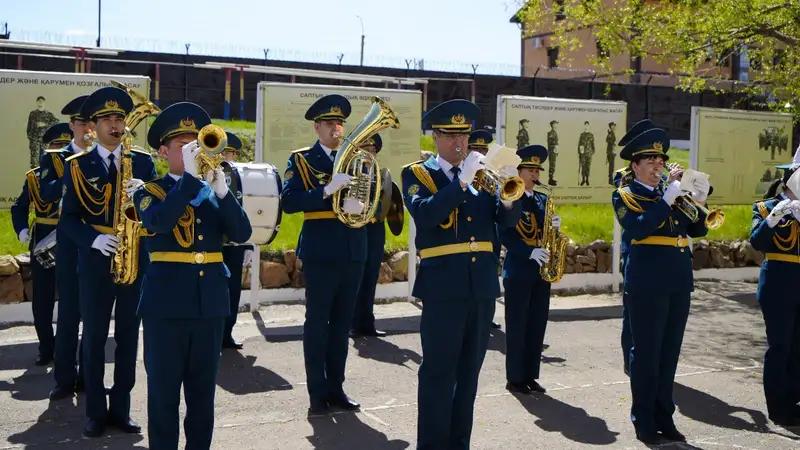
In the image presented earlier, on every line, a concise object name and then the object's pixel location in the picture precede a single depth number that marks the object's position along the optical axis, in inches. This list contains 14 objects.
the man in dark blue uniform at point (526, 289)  313.4
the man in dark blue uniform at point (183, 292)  202.1
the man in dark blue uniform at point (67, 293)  281.0
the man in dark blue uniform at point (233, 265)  357.1
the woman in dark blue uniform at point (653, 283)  258.8
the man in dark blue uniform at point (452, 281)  219.3
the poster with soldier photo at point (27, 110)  383.9
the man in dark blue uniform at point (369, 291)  392.5
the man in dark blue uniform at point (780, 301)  281.7
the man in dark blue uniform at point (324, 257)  279.1
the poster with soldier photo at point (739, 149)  537.0
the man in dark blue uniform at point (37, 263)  336.2
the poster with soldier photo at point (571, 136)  477.7
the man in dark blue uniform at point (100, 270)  251.1
